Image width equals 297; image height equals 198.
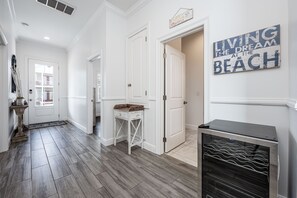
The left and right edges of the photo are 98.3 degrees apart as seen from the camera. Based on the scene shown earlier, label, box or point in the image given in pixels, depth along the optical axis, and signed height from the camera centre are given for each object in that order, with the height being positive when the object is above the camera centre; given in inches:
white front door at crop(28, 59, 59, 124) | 184.5 +9.8
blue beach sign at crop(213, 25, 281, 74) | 49.5 +19.4
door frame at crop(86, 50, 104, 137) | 141.2 -5.7
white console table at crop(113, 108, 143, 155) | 95.8 -21.8
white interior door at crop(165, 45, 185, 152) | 97.5 -0.5
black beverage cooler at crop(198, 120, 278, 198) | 36.8 -20.7
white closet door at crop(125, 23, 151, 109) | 98.8 +43.6
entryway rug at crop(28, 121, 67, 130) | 168.0 -37.0
